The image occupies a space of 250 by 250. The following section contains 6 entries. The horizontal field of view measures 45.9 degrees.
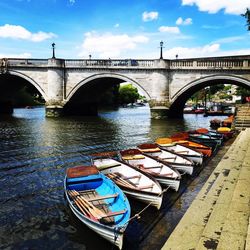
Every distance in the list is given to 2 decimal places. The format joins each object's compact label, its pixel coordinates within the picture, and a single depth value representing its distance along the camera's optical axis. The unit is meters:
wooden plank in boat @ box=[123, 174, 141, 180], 11.05
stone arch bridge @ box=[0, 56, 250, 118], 32.97
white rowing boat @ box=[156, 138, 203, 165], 15.05
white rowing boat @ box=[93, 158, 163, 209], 9.23
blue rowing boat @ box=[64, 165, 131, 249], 7.01
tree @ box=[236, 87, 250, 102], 59.53
